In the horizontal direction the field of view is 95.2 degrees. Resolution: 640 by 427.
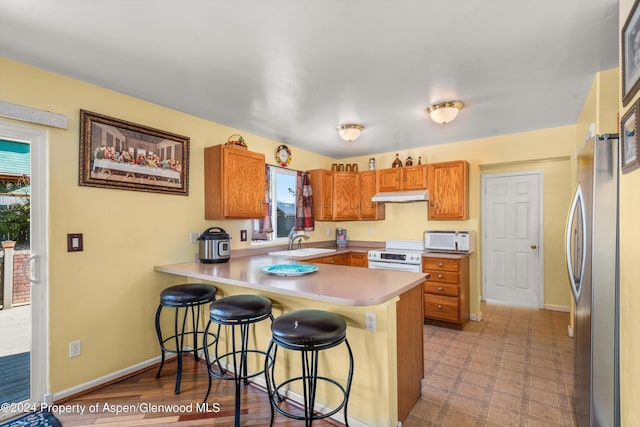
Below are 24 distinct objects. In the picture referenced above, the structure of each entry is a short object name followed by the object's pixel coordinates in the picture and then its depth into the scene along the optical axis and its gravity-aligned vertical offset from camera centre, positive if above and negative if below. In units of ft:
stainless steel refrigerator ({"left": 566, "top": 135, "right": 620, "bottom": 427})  4.40 -1.12
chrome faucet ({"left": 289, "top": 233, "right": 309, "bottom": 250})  12.77 -1.21
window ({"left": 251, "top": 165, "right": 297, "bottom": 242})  12.63 +0.34
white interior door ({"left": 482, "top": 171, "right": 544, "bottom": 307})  13.65 -1.29
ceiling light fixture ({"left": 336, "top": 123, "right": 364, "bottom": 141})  10.54 +2.94
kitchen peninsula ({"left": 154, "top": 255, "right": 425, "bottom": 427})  5.65 -2.36
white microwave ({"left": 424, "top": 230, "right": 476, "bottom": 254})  12.12 -1.22
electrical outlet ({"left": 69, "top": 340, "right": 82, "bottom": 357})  7.16 -3.36
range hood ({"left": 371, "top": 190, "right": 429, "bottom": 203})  13.00 +0.74
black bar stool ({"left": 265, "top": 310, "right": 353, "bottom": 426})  5.04 -2.14
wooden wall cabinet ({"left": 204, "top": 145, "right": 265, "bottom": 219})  9.68 +1.03
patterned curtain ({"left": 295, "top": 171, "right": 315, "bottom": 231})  14.46 +0.46
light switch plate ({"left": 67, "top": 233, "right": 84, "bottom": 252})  7.11 -0.74
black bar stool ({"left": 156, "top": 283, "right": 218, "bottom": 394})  7.38 -2.20
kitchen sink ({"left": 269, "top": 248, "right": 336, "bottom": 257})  11.76 -1.68
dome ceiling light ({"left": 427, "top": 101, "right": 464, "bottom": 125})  8.58 +3.00
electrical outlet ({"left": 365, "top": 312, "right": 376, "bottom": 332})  5.81 -2.17
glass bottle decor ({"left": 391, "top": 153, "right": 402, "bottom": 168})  14.18 +2.40
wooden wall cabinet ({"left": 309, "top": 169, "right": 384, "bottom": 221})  14.83 +0.88
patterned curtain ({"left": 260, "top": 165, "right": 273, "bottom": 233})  12.53 +0.19
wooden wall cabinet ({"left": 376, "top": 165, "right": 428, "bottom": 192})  13.31 +1.62
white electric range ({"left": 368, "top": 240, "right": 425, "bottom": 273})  12.16 -1.90
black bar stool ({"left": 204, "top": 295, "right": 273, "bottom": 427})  6.17 -2.15
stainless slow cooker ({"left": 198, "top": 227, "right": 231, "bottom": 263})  9.19 -1.09
